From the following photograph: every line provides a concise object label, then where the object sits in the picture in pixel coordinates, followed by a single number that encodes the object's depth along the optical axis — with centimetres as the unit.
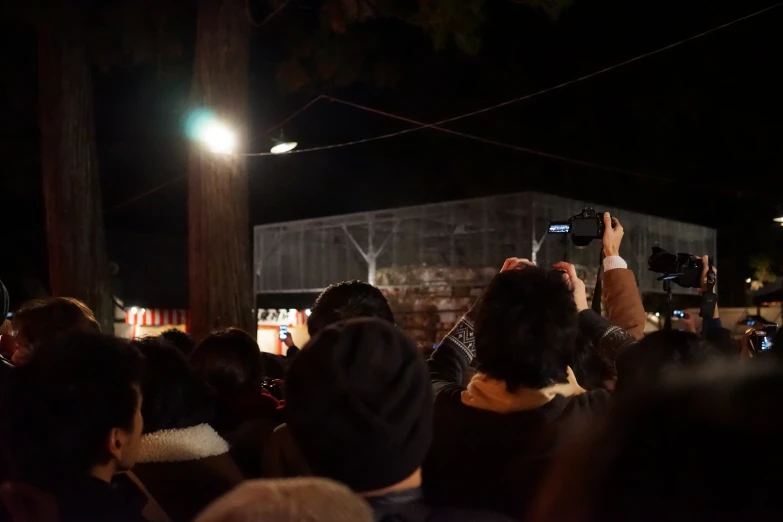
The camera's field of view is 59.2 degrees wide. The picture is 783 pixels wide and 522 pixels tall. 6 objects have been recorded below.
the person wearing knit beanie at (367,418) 144
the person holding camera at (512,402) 190
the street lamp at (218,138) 750
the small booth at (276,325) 1342
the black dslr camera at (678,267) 383
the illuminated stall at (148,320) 1530
